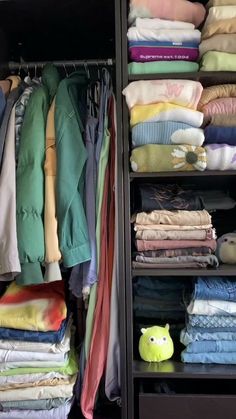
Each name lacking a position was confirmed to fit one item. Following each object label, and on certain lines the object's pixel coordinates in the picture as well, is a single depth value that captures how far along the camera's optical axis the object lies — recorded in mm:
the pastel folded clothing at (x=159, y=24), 1205
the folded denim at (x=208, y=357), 1261
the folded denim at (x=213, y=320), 1251
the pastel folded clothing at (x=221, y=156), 1164
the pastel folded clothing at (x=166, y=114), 1185
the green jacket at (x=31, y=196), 1148
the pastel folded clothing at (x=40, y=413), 1257
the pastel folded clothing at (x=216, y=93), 1224
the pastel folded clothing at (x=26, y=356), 1262
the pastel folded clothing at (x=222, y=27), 1193
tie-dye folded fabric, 1257
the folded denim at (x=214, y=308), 1238
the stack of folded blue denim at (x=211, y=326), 1246
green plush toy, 1254
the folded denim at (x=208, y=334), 1259
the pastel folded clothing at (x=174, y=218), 1250
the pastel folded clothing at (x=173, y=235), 1246
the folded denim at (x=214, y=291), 1247
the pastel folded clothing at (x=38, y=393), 1261
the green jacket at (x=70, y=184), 1174
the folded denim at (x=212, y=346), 1255
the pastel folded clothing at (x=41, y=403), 1267
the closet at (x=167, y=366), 1204
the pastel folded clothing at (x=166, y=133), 1181
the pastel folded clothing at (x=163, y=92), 1188
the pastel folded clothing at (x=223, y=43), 1194
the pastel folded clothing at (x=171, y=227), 1250
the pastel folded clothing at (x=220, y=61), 1184
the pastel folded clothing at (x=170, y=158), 1166
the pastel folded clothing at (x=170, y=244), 1243
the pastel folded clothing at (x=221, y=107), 1207
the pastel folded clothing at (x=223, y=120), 1197
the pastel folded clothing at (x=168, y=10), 1212
